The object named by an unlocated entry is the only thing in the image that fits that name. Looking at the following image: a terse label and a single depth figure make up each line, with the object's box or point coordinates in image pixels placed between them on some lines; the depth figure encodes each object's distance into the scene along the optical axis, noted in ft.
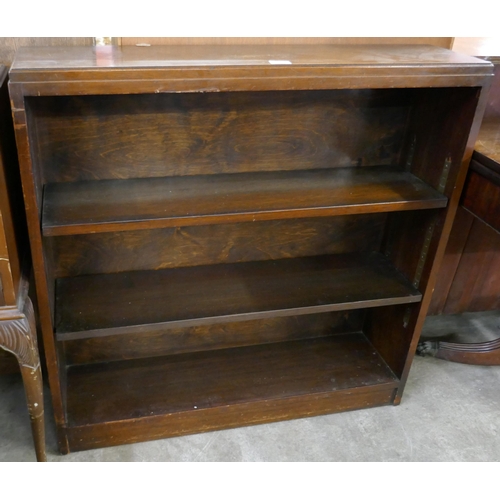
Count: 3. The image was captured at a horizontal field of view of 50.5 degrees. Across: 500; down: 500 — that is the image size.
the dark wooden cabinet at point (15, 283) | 3.62
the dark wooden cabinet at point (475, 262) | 4.56
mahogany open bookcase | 3.95
